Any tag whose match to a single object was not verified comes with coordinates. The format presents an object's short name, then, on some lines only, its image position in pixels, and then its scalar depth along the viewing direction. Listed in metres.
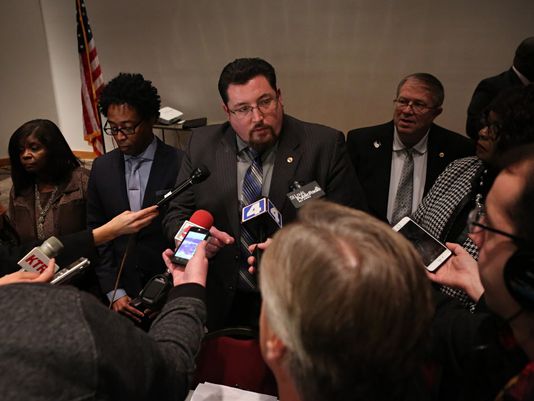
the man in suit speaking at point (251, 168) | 1.61
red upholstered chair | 1.20
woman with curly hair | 1.38
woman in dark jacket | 1.96
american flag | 4.37
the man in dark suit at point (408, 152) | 2.27
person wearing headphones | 0.69
